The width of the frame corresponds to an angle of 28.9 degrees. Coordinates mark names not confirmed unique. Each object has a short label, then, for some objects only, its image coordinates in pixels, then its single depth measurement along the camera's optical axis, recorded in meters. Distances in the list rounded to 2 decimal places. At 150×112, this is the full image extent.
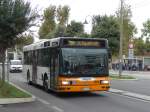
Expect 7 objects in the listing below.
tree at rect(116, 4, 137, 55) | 50.27
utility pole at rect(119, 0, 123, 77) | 25.81
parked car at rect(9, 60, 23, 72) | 38.16
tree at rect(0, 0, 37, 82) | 12.23
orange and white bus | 12.86
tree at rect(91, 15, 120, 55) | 32.04
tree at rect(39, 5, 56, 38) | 45.34
